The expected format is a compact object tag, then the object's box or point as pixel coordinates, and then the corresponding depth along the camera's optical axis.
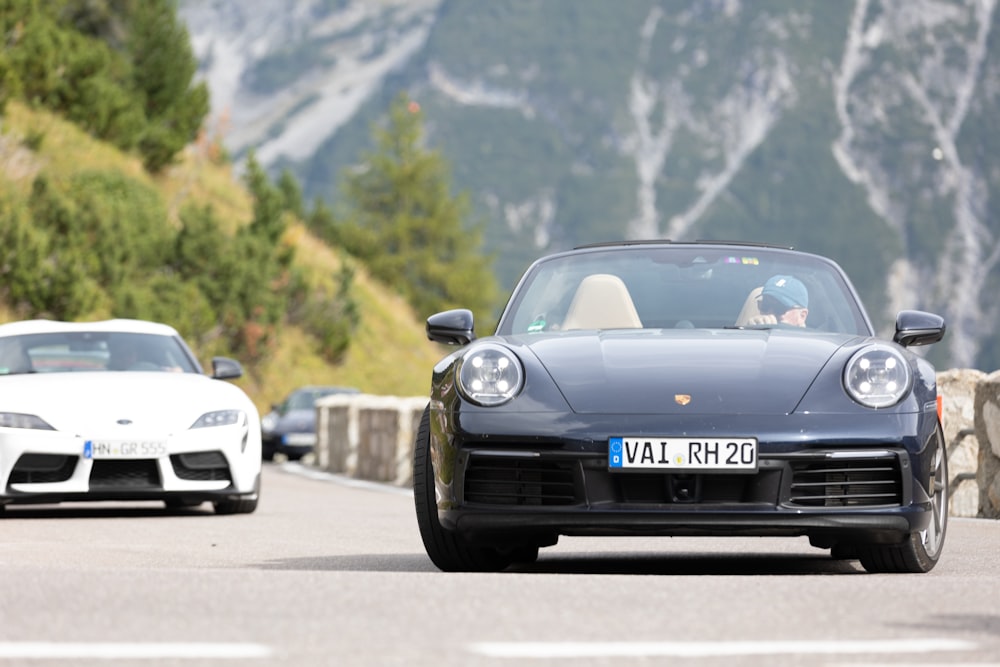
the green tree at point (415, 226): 100.69
